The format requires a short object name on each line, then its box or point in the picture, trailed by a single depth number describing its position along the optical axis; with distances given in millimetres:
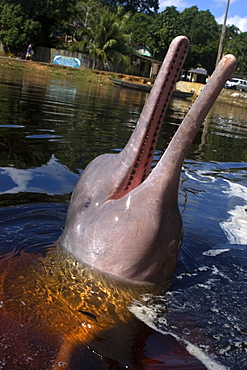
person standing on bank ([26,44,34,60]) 44000
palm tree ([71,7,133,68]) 48438
